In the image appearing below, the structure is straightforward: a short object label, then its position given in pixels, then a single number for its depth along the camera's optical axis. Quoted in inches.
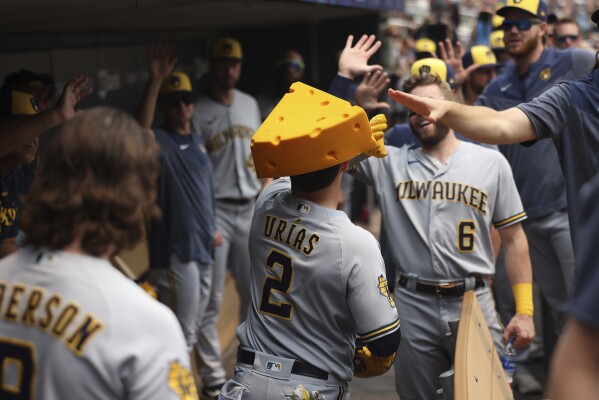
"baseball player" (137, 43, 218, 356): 446.9
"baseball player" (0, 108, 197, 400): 153.6
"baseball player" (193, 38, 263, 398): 501.0
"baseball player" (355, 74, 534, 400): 332.5
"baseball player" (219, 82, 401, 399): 235.6
